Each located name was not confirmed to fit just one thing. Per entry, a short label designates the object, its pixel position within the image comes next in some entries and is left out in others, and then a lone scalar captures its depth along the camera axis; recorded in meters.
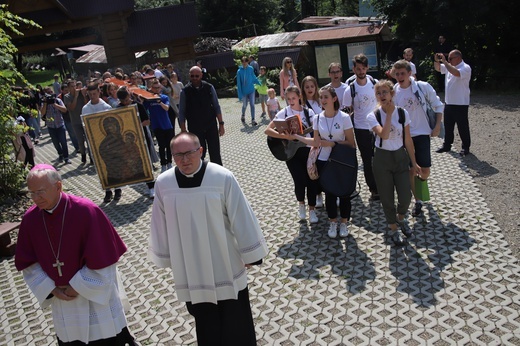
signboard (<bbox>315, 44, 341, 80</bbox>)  19.98
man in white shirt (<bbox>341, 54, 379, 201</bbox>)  7.52
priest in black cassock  3.88
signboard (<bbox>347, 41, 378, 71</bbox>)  18.94
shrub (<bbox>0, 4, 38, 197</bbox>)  9.50
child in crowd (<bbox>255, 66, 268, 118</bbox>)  16.30
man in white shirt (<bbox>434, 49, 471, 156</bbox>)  9.55
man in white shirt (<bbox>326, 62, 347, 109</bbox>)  7.84
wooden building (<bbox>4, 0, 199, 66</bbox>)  23.08
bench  7.60
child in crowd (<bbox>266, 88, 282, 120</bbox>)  12.79
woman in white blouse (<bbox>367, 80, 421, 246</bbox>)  6.00
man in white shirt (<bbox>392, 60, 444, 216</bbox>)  6.85
